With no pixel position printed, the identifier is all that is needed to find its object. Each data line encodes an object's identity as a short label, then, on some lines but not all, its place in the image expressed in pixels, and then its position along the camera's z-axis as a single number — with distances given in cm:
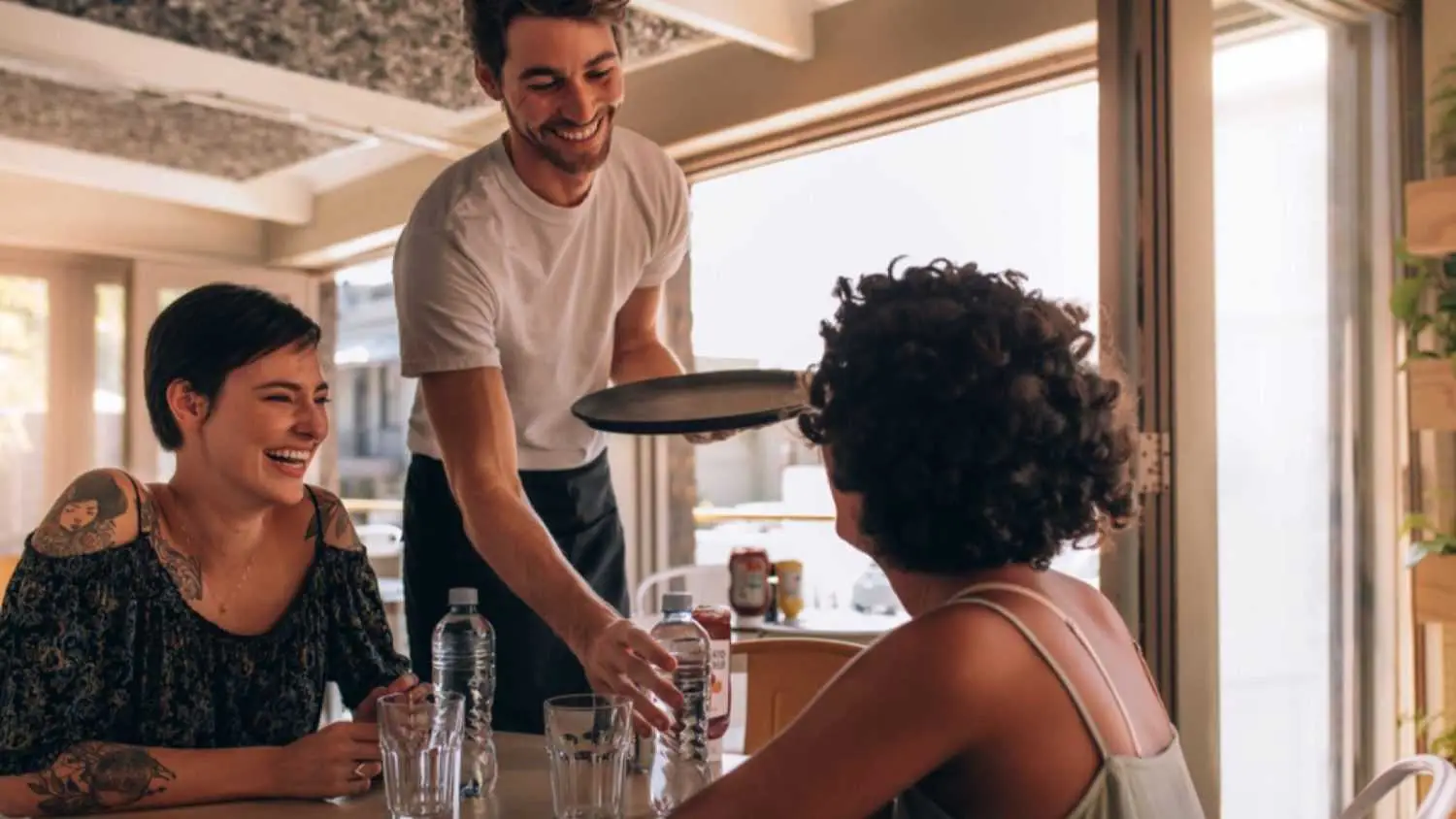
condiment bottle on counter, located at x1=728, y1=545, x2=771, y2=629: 345
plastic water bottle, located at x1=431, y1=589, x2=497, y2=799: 154
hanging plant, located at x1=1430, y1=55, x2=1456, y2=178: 228
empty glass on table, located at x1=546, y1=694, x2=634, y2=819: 110
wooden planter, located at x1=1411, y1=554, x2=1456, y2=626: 215
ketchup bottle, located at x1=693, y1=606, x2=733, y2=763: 133
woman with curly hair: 88
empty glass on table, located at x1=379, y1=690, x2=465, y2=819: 111
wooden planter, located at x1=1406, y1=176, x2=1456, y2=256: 206
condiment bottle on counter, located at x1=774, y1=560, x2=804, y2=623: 354
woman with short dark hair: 123
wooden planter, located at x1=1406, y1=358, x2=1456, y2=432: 213
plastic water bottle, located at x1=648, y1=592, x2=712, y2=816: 127
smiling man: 157
